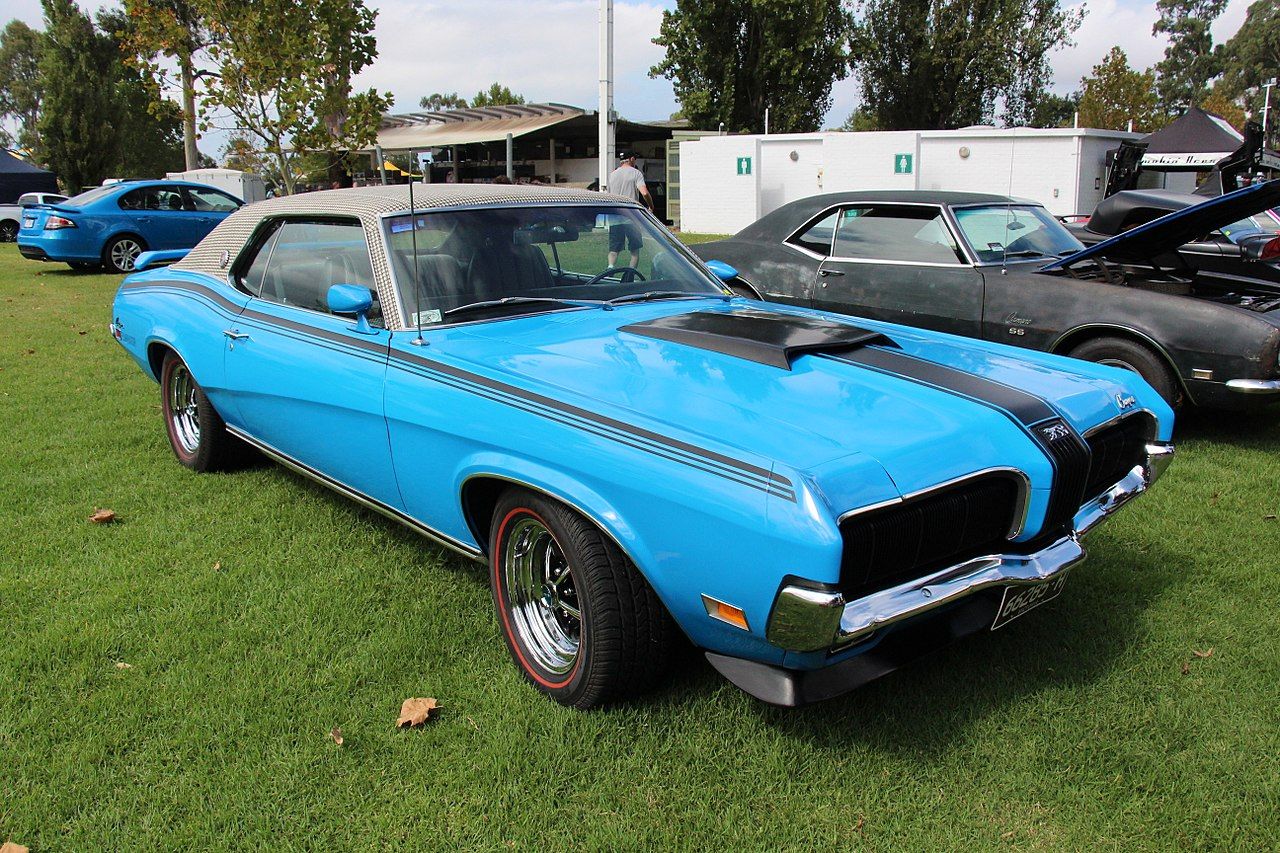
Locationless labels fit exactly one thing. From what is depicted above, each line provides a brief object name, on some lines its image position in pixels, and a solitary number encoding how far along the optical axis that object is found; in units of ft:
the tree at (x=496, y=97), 245.04
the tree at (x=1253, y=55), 228.02
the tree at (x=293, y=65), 46.75
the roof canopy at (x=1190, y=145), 52.47
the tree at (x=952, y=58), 128.67
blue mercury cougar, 7.43
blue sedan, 47.19
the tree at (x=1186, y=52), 240.12
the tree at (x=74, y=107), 110.93
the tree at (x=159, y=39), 48.16
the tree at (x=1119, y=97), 132.36
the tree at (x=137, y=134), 123.34
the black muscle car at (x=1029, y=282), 16.93
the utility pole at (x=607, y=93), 43.91
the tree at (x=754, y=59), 127.85
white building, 66.23
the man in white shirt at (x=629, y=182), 46.03
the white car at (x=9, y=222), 74.95
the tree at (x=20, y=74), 200.44
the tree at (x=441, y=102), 293.55
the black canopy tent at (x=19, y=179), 80.07
